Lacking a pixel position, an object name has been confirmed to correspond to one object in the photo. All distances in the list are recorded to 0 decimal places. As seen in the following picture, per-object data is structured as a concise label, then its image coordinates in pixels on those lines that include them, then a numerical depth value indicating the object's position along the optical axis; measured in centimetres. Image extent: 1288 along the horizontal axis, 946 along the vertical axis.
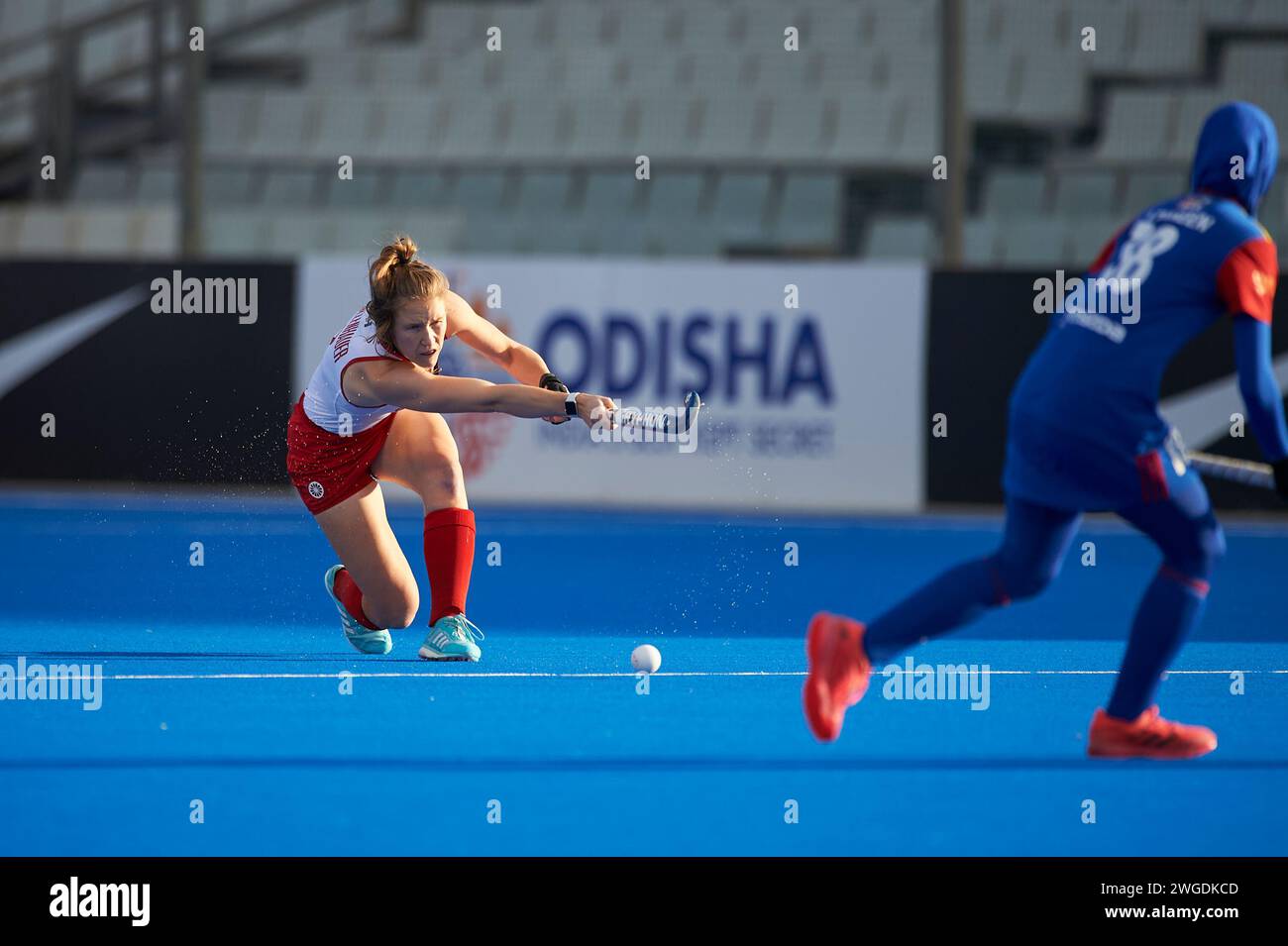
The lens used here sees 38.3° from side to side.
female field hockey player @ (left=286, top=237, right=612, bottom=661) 643
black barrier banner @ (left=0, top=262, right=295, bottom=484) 1321
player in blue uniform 496
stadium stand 1678
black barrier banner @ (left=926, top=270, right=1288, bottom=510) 1291
